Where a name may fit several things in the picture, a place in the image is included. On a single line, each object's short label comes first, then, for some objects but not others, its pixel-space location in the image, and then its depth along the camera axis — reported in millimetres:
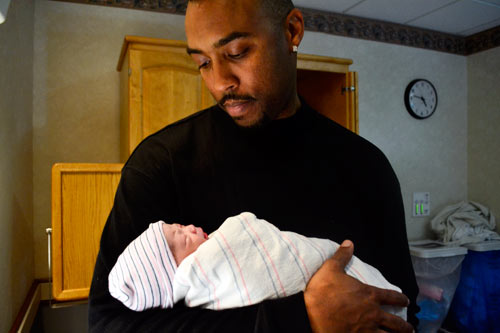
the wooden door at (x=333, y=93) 2211
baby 585
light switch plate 3100
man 582
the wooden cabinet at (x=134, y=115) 1506
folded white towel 2797
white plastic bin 2531
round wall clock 3078
